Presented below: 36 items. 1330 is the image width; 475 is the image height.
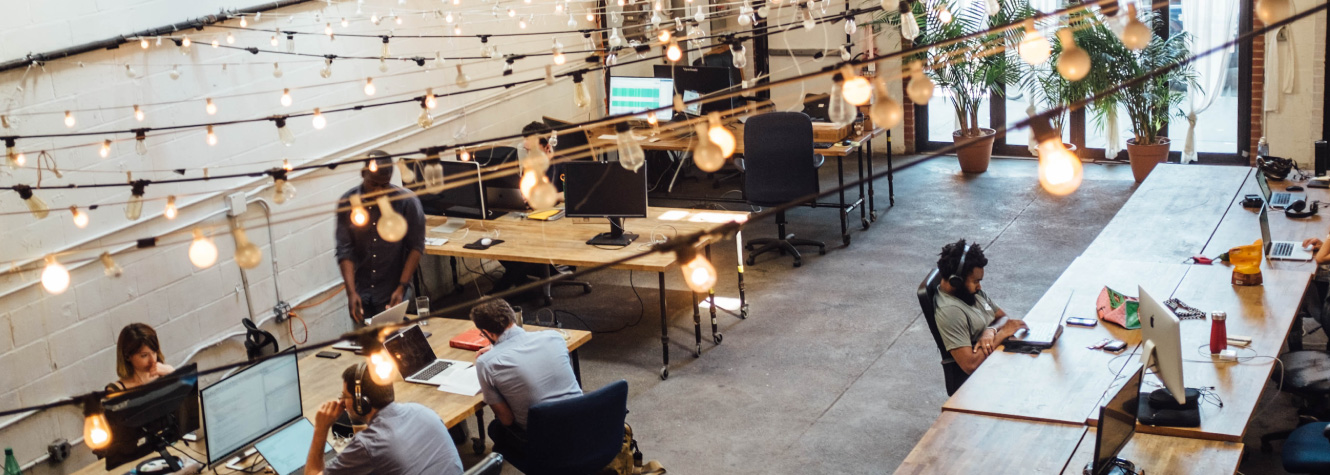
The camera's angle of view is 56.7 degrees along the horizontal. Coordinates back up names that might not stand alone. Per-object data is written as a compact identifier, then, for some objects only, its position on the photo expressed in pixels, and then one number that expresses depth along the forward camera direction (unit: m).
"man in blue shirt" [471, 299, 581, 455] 5.02
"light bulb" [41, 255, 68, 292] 3.51
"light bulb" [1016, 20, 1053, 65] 3.35
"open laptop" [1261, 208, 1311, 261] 6.23
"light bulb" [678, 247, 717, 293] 3.79
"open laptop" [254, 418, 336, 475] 4.61
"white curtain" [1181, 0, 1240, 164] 10.20
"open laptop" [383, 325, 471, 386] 5.48
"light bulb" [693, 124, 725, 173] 3.02
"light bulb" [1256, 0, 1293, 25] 2.87
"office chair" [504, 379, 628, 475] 4.77
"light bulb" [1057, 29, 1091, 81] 2.82
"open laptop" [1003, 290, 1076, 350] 5.25
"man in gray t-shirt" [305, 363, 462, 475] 4.28
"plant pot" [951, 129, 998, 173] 10.84
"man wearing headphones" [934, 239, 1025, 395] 5.38
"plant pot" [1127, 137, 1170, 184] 10.27
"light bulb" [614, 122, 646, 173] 3.42
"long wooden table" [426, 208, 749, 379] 7.05
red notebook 5.84
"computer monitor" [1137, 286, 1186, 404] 4.31
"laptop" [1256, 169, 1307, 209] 7.08
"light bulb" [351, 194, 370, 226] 3.17
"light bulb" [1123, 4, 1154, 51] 2.87
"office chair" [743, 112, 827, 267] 8.45
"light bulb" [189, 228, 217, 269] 3.26
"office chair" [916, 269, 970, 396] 5.46
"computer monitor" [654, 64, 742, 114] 10.24
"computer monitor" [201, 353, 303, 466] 4.46
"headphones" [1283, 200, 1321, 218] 6.96
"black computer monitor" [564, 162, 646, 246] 7.29
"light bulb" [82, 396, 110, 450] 3.44
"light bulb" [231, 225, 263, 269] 2.93
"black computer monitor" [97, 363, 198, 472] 4.56
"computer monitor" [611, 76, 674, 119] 9.73
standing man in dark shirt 6.74
